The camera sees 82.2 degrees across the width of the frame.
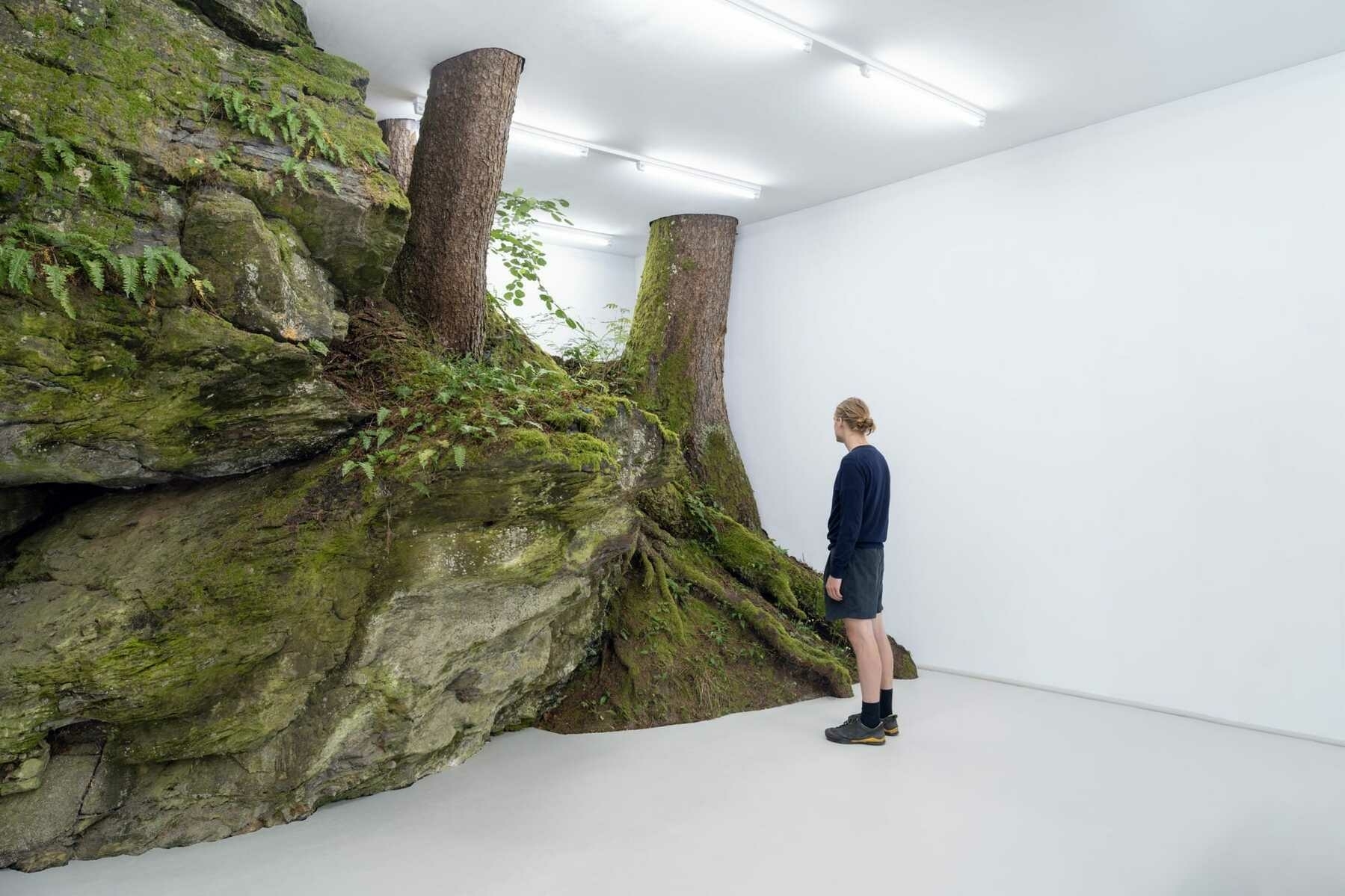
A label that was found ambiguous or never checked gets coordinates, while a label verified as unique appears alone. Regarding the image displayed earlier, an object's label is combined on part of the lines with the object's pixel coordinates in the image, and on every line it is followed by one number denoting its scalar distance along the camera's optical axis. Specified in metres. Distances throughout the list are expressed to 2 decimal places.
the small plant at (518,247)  6.00
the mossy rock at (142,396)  3.11
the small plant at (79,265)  3.01
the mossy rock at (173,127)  3.27
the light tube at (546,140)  6.61
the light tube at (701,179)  7.26
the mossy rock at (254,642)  3.20
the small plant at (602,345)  7.76
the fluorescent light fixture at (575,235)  10.10
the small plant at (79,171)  3.20
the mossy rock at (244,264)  3.53
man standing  4.82
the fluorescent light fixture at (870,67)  4.68
